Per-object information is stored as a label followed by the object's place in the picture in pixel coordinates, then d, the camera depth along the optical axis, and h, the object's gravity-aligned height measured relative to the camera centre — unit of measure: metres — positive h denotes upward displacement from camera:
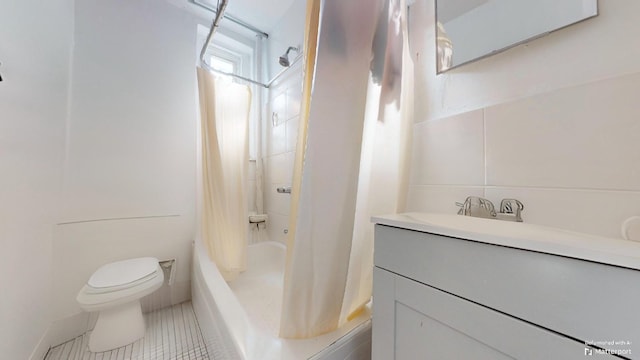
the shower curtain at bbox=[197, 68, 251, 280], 1.51 +0.10
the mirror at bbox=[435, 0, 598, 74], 0.62 +0.54
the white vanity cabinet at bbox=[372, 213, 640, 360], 0.30 -0.19
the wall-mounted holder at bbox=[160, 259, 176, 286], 1.59 -0.66
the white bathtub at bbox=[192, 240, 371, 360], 0.68 -0.53
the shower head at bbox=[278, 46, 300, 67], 1.66 +0.96
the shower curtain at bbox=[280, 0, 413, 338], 0.66 +0.08
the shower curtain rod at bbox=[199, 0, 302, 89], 1.39 +0.99
